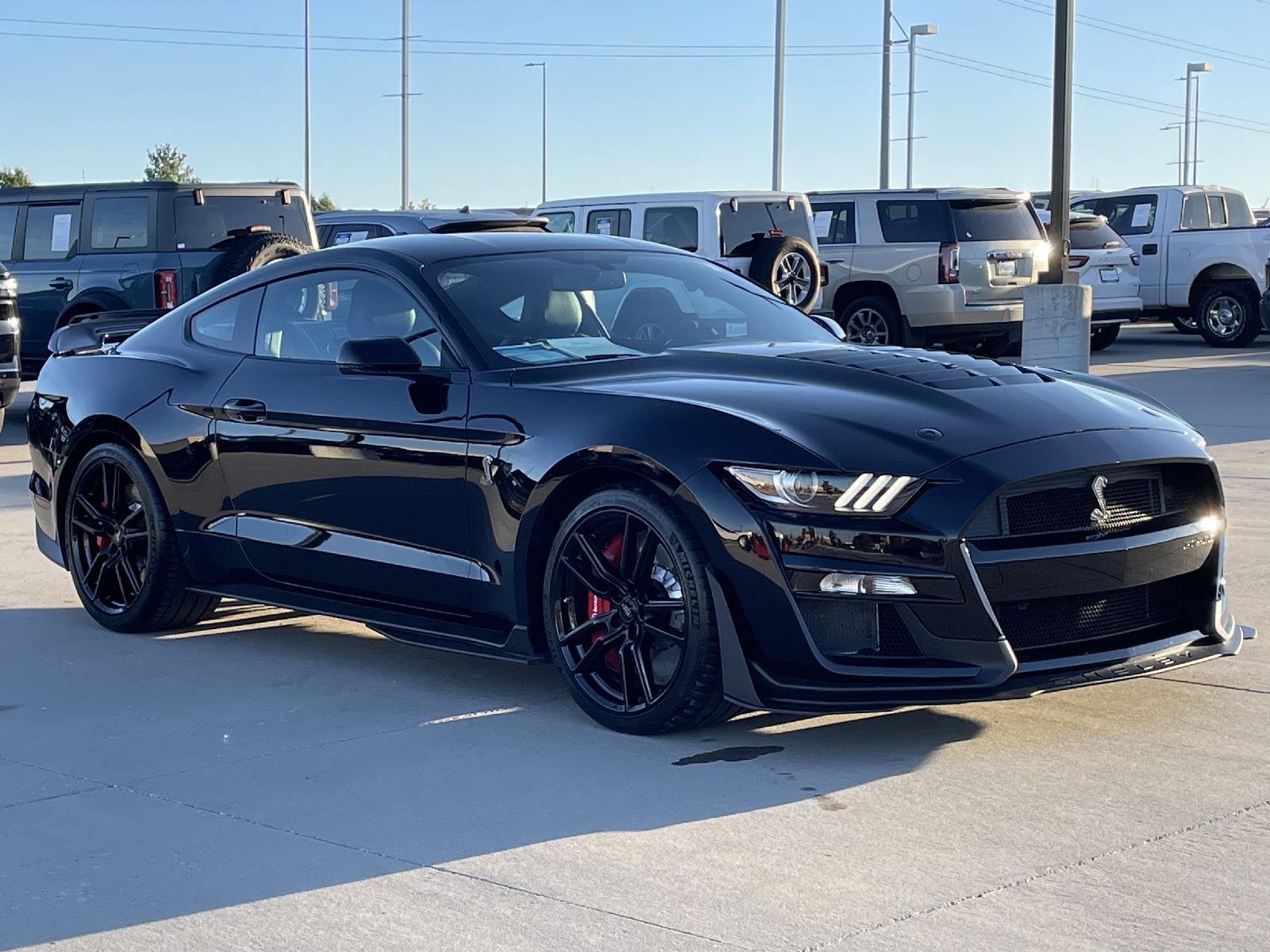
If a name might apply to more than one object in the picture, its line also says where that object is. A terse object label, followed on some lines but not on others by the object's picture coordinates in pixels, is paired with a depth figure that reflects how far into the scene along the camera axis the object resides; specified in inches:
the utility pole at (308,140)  2304.4
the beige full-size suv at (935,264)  768.3
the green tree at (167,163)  3622.0
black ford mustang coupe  190.4
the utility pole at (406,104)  2037.4
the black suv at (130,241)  598.9
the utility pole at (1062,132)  597.0
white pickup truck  895.7
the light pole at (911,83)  2558.8
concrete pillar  603.2
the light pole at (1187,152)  3444.9
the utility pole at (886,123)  1649.9
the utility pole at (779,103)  1541.6
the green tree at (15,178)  3216.0
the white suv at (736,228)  681.0
